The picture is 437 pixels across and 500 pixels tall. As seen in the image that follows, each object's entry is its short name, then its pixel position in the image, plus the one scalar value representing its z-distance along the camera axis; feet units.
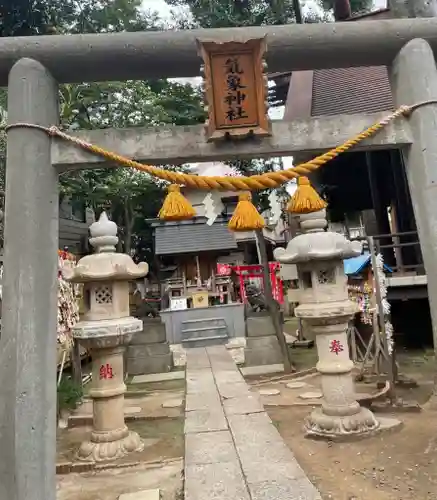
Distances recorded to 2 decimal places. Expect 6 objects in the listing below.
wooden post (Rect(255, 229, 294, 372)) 32.48
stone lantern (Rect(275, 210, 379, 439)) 18.93
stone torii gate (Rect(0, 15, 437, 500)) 9.48
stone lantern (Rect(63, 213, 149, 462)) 18.10
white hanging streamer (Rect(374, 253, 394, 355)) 24.00
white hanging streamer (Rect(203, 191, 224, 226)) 14.62
